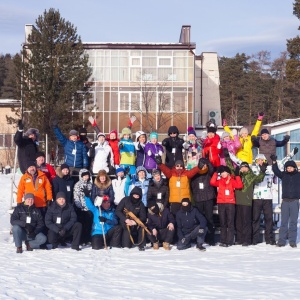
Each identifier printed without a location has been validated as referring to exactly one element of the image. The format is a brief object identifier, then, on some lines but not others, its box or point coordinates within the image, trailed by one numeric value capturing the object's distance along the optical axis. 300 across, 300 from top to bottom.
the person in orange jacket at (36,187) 10.98
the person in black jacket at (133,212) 11.08
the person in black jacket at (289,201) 11.13
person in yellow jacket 12.02
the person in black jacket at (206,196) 11.40
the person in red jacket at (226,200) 11.27
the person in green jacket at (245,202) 11.36
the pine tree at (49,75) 34.91
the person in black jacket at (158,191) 11.35
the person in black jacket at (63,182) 11.32
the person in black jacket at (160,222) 11.04
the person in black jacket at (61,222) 10.78
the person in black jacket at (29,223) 10.56
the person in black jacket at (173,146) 12.08
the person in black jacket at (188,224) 10.96
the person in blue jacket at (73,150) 11.95
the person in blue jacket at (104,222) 11.05
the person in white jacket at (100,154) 12.15
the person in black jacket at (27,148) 11.62
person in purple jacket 12.09
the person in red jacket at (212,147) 11.80
